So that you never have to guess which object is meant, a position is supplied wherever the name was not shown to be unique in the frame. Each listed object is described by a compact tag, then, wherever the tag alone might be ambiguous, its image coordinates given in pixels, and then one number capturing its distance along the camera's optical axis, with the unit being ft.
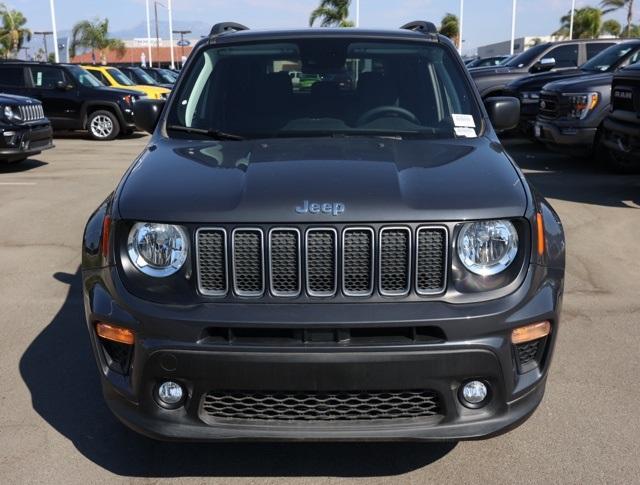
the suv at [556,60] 47.96
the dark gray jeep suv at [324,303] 8.29
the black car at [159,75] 88.17
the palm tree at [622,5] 186.70
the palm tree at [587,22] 184.24
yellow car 61.82
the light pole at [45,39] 223.30
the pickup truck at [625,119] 25.79
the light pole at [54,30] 104.63
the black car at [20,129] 34.94
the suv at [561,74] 37.14
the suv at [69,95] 52.85
